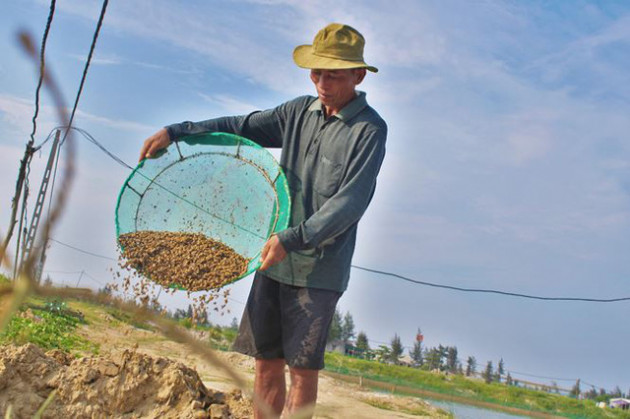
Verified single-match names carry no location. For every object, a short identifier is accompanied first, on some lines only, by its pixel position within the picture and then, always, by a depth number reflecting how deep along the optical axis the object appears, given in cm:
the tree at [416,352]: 3741
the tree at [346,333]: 3377
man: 256
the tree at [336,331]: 3209
